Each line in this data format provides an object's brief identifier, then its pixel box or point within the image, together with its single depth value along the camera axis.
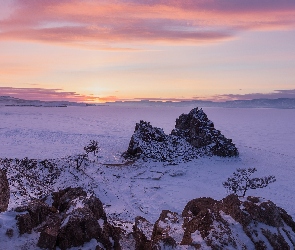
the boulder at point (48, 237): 12.12
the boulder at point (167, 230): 11.88
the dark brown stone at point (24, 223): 12.96
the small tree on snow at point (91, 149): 45.91
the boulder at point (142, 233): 13.49
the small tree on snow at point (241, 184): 31.20
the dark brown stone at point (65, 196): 15.55
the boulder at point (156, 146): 45.03
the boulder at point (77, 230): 12.27
